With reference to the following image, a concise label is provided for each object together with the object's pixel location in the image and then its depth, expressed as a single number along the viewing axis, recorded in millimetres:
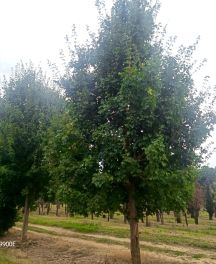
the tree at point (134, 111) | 6495
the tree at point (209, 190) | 38147
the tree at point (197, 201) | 30468
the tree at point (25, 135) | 12766
